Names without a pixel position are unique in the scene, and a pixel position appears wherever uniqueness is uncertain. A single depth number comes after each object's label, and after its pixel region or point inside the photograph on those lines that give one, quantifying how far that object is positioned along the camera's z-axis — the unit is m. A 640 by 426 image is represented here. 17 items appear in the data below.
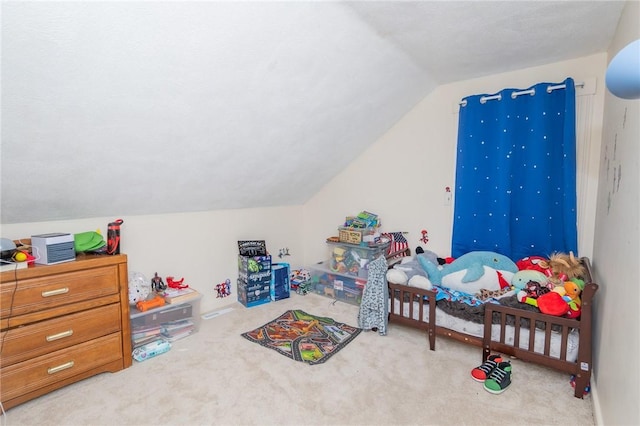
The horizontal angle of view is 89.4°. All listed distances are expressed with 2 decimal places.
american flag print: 3.47
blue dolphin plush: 2.56
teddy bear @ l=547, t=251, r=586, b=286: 2.24
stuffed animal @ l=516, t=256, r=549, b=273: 2.46
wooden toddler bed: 1.89
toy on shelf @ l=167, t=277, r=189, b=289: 2.81
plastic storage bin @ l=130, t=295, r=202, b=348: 2.40
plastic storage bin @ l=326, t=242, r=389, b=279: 3.34
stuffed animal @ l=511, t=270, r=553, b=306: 2.18
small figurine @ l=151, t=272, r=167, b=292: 2.71
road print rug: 2.37
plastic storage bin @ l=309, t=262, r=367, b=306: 3.30
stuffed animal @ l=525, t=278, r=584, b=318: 2.01
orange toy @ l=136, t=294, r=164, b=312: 2.40
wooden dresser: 1.76
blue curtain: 2.57
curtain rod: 2.54
